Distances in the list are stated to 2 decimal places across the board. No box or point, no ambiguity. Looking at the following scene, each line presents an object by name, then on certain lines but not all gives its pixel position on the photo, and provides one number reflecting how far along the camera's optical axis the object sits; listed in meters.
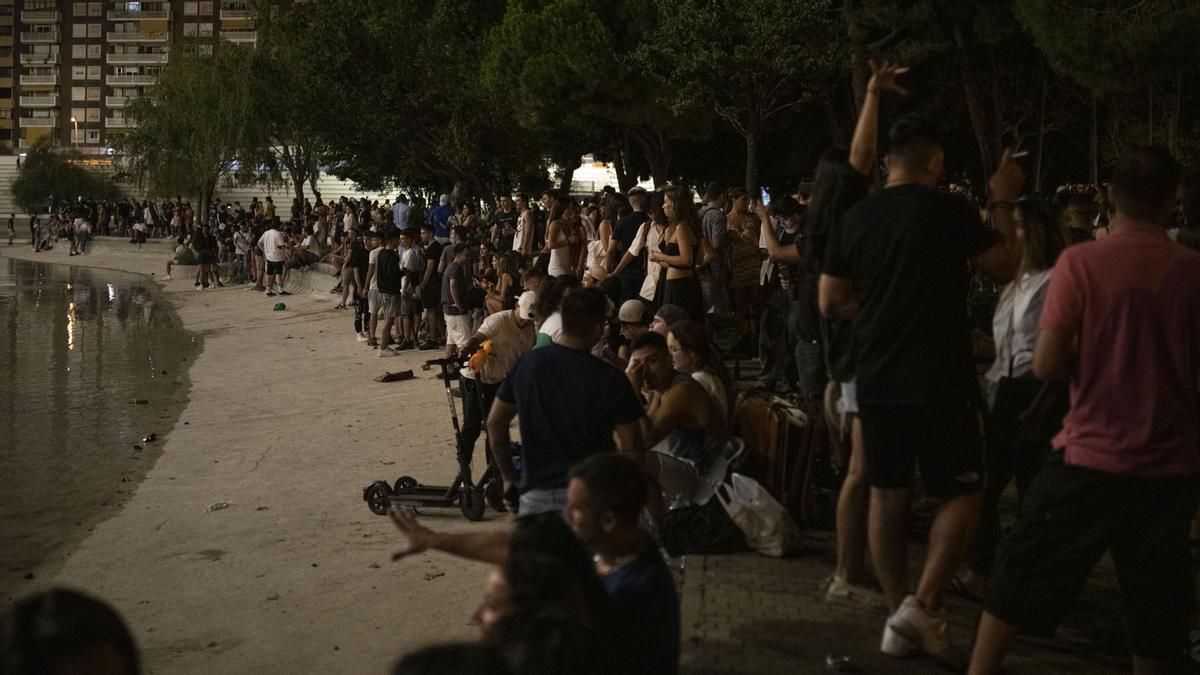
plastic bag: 6.54
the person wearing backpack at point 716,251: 12.45
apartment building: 131.38
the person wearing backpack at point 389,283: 18.64
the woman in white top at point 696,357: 7.15
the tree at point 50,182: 87.81
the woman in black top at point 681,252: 10.60
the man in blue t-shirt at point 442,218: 25.89
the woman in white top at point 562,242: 14.24
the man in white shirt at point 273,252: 29.50
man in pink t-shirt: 3.96
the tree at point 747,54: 24.75
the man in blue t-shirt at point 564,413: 5.15
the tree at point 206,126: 45.06
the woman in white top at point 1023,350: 5.25
